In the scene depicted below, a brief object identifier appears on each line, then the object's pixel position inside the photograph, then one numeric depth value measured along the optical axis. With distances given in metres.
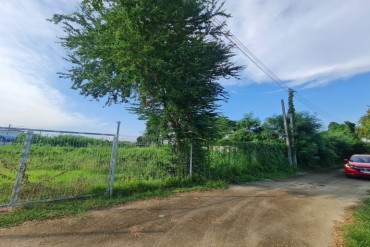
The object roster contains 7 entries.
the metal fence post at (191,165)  8.48
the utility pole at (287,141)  15.26
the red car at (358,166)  12.04
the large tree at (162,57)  7.54
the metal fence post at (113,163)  6.14
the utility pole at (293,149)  15.74
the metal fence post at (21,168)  4.77
